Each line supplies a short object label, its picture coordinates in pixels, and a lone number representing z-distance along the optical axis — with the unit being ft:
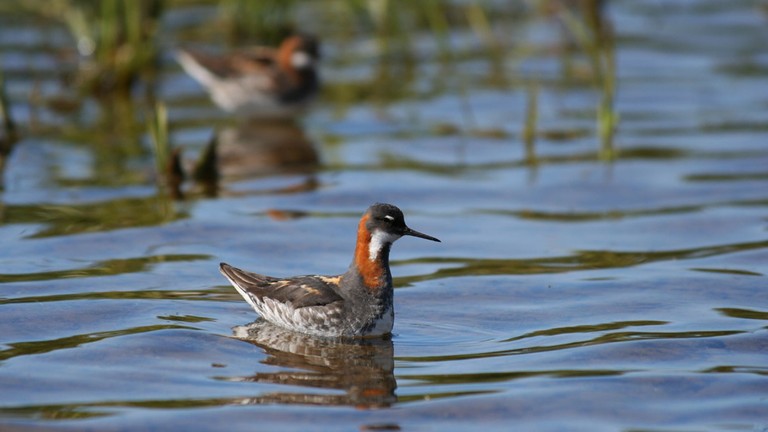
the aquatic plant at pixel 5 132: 49.01
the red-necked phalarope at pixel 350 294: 30.68
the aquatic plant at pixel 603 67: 48.67
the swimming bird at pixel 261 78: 59.72
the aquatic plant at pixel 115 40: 59.06
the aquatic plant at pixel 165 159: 44.45
